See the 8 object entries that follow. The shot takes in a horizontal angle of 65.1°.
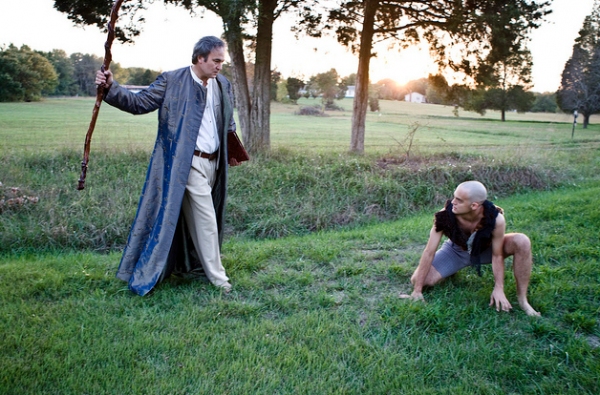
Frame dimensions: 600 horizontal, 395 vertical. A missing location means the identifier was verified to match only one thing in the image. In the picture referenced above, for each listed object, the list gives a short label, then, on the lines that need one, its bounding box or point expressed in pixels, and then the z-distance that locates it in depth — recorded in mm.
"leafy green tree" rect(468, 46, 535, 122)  52875
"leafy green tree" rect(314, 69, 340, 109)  58188
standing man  4328
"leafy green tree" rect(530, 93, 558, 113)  68812
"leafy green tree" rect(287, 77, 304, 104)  57238
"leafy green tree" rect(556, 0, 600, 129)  38156
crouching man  4051
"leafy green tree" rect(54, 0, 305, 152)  8908
